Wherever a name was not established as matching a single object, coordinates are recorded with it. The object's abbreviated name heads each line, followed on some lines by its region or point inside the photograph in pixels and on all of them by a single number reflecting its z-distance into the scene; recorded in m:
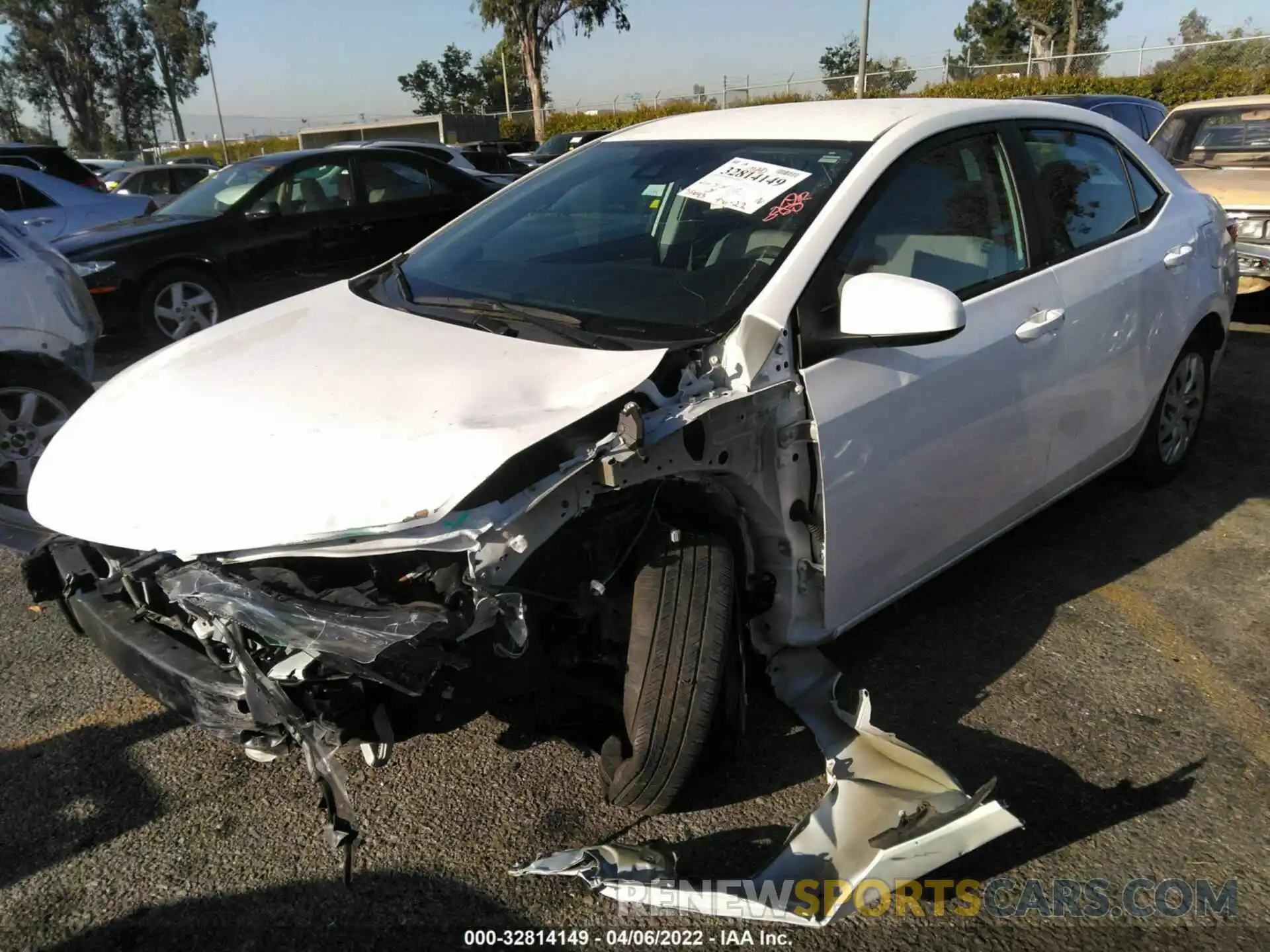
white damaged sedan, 2.03
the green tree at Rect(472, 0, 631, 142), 39.34
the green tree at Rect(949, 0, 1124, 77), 29.25
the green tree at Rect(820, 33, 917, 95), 28.27
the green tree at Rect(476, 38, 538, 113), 67.88
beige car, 7.02
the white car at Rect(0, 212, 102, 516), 4.71
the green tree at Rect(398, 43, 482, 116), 73.38
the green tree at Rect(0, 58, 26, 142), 51.59
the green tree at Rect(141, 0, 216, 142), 52.81
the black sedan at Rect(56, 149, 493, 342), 7.45
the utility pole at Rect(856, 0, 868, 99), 22.02
